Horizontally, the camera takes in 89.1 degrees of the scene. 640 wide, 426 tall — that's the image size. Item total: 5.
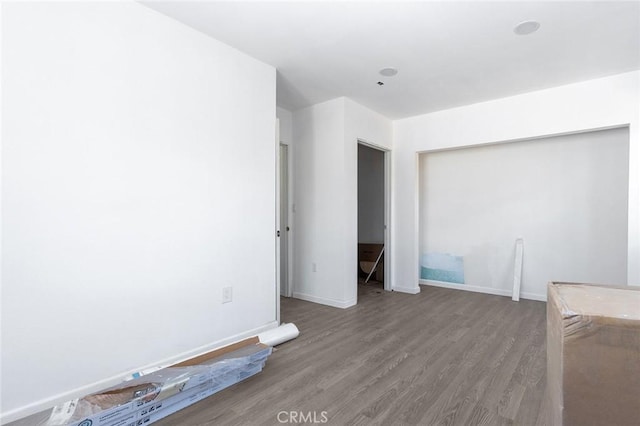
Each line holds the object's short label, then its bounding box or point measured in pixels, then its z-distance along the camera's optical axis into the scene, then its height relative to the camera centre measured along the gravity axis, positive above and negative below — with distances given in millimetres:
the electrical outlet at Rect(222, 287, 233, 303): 2760 -746
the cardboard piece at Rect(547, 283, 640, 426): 633 -318
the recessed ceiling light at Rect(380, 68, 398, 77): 3275 +1389
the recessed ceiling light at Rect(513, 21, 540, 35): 2457 +1388
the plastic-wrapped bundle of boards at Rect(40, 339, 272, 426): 1656 -1048
